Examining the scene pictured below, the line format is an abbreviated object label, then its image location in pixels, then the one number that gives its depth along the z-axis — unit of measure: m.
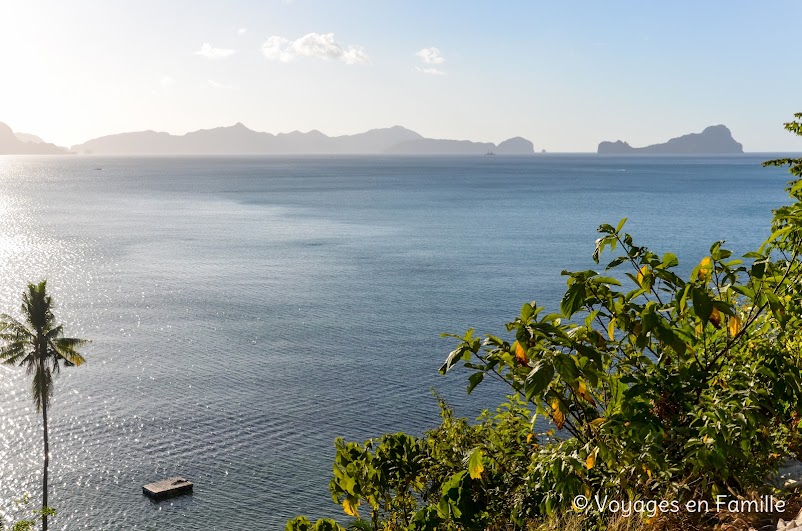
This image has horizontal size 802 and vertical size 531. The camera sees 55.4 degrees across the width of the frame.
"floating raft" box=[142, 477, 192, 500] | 51.84
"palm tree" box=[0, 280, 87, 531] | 52.78
